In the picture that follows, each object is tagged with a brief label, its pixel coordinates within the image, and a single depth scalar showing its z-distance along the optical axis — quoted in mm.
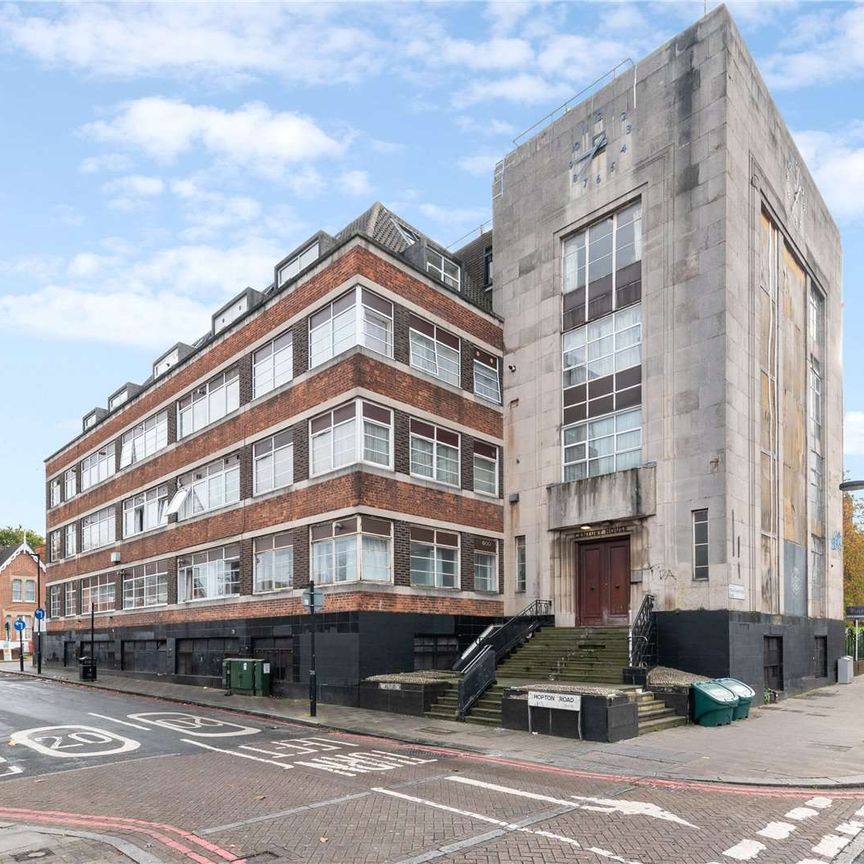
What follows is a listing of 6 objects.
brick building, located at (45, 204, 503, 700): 23750
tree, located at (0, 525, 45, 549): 92650
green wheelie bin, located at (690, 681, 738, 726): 18000
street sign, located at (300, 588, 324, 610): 19797
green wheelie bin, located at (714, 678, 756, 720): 18781
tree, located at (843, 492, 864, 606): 48438
